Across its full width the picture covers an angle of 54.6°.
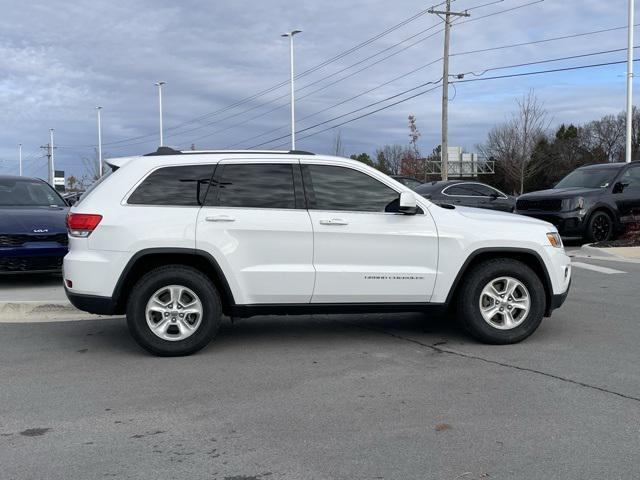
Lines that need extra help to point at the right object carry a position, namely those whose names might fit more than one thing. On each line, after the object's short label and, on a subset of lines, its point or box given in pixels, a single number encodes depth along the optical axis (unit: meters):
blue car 8.70
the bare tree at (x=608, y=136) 66.00
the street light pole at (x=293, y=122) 36.74
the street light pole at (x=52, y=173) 66.62
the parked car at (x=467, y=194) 16.38
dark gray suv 14.15
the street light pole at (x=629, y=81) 22.34
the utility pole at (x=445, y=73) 32.28
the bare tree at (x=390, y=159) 62.07
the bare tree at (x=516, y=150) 51.12
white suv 5.55
